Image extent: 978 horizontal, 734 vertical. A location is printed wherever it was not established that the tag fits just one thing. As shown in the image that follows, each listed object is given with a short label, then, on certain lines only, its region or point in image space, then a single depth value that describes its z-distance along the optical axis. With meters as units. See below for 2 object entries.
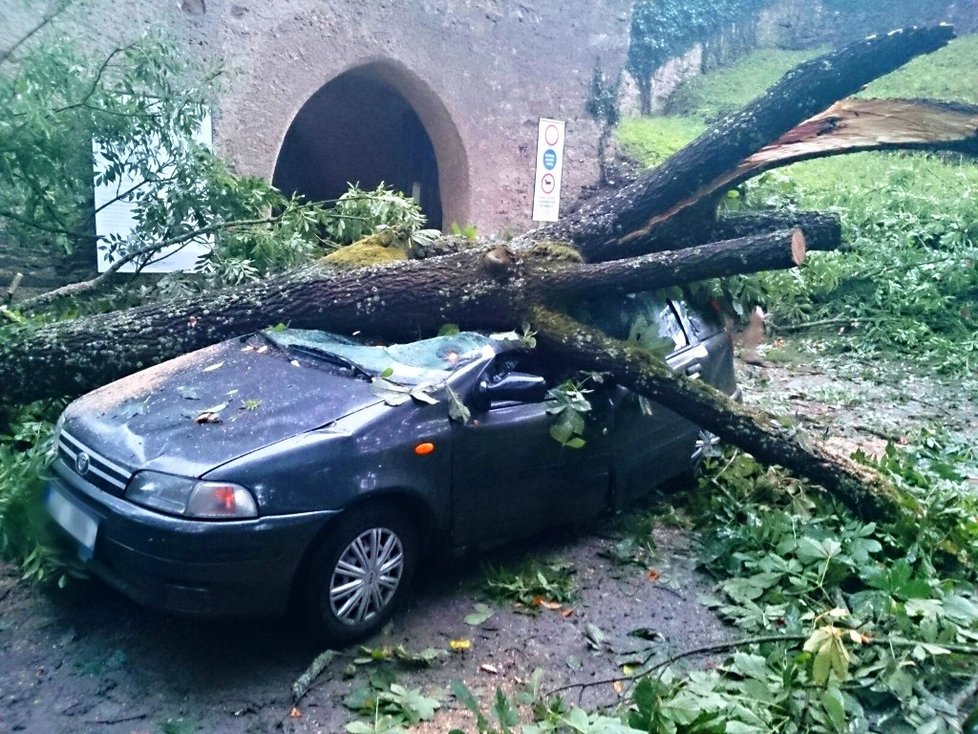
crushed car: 3.37
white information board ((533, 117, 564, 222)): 11.23
